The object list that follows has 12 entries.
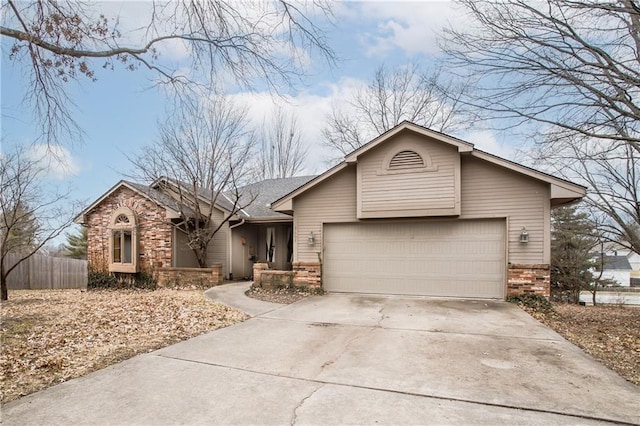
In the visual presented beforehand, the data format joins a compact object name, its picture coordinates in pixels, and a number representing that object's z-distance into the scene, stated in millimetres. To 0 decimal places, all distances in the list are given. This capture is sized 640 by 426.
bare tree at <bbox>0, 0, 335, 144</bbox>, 4789
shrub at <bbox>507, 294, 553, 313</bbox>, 8781
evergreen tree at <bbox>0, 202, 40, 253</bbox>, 11391
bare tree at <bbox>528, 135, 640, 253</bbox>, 10664
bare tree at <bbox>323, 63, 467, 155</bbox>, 20891
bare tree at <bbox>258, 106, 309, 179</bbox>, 25688
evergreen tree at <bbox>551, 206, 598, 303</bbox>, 15852
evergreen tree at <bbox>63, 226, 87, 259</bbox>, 29650
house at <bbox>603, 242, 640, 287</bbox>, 32375
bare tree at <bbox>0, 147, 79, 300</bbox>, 11094
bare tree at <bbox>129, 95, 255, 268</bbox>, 14070
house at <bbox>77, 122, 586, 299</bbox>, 9328
